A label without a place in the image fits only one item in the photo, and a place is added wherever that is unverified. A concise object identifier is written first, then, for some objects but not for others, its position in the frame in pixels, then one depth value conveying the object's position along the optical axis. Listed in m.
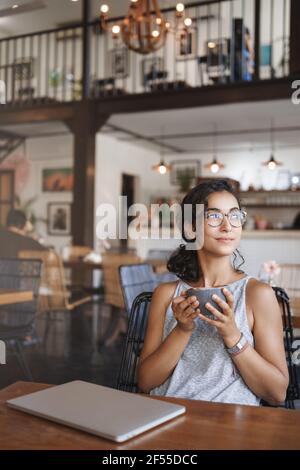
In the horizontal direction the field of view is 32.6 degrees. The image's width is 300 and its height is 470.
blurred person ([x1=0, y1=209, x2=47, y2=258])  5.28
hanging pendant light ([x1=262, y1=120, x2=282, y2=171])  7.92
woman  1.22
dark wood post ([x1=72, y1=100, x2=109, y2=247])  7.37
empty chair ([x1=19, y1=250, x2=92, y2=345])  4.68
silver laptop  0.85
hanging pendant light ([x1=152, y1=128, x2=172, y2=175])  8.57
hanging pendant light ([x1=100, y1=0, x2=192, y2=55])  4.73
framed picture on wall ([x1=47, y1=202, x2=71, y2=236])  10.09
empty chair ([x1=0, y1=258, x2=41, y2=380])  3.29
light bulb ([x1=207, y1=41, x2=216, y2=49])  7.04
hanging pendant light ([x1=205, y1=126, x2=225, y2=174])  8.48
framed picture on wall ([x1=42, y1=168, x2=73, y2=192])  9.94
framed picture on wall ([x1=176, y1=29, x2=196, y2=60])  9.23
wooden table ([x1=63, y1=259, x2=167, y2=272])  5.28
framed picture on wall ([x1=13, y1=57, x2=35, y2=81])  7.98
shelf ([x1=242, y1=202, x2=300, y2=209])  9.87
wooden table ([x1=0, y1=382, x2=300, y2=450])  0.82
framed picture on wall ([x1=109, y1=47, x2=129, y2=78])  9.23
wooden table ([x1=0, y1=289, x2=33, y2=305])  2.89
